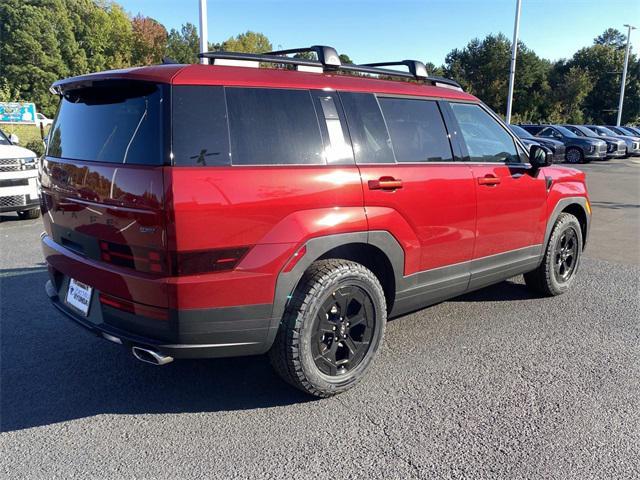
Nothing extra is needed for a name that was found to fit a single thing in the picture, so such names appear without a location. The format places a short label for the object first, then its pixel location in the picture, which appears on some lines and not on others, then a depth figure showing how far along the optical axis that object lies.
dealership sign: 36.84
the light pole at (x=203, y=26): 11.49
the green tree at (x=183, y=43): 74.81
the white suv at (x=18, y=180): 7.97
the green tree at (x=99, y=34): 67.44
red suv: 2.58
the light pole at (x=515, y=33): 26.84
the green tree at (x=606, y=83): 56.69
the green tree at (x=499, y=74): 49.81
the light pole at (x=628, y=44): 40.69
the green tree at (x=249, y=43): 72.66
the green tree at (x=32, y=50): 62.03
